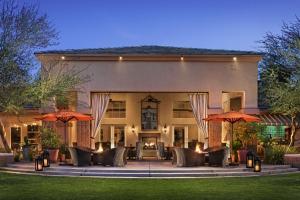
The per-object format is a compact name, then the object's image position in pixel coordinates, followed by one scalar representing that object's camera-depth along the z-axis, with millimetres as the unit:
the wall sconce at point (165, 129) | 33125
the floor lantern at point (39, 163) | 20625
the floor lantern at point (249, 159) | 21138
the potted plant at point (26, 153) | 25484
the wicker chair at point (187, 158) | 21750
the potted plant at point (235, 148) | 24194
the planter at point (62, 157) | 24416
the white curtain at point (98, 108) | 26719
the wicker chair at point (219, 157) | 21844
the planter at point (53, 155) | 24062
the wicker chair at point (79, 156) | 21656
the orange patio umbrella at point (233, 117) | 23094
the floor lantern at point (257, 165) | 20562
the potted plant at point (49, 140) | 24839
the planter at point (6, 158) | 23312
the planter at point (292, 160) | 22984
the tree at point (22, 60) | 18578
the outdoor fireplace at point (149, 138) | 32969
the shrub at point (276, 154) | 23844
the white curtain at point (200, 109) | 26875
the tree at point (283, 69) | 19109
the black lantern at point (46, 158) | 21156
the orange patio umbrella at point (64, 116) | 23219
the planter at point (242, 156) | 23953
